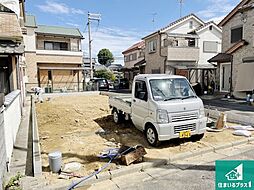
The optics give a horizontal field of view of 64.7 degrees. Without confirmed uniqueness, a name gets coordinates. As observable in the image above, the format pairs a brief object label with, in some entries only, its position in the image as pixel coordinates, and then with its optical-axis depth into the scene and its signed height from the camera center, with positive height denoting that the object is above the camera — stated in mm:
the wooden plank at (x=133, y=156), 4409 -1638
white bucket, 4055 -1613
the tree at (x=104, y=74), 43338 +1859
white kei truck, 5258 -717
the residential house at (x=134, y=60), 27600 +3917
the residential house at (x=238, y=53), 14297 +2329
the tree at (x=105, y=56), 52344 +6967
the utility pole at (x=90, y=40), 29352 +6335
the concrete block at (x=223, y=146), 5334 -1712
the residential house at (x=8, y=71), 3947 +500
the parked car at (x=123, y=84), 30697 -210
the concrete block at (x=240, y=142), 5635 -1689
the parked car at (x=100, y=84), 23919 -162
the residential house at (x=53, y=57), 22547 +3155
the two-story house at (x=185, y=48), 21219 +3906
